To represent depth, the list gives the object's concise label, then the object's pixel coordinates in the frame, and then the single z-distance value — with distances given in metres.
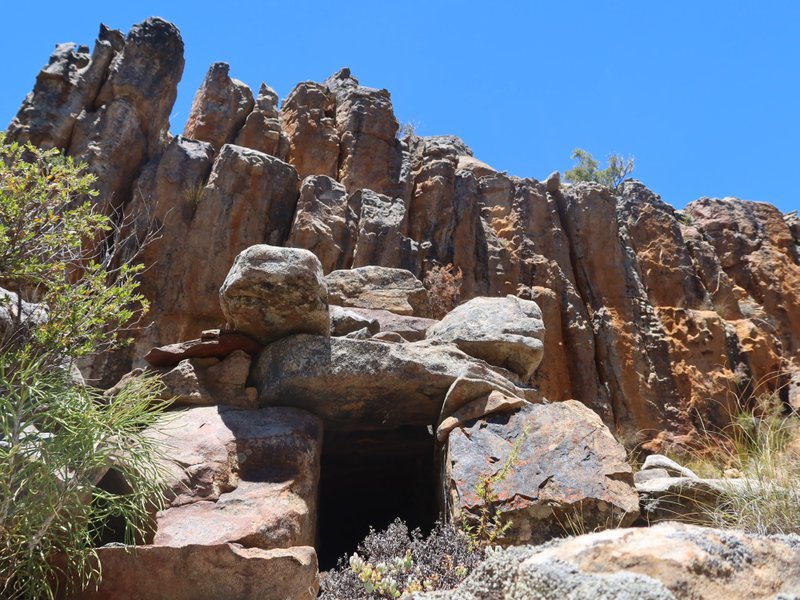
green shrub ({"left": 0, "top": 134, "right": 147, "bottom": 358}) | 5.95
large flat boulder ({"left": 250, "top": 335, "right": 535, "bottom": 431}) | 6.02
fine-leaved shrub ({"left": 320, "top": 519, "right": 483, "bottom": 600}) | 4.08
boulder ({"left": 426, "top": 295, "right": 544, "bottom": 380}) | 7.14
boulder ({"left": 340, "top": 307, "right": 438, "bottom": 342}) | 8.14
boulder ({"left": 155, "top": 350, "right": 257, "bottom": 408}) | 6.13
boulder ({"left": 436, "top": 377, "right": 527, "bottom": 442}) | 6.06
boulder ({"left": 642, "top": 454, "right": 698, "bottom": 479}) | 8.09
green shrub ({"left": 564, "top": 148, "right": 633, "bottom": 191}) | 23.89
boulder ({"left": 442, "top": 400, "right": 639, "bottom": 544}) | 5.20
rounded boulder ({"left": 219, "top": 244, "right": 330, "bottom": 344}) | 5.95
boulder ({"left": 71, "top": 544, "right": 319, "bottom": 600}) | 4.08
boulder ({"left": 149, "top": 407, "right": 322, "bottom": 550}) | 4.67
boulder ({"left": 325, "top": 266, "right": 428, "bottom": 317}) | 9.35
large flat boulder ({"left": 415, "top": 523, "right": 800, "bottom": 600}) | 2.40
